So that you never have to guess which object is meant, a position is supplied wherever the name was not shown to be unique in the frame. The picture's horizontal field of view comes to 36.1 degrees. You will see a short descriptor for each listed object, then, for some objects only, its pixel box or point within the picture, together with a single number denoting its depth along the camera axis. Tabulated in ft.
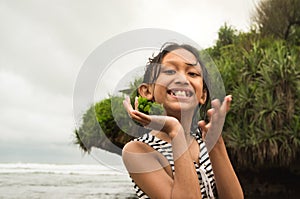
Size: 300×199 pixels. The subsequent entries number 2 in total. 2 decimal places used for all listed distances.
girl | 4.73
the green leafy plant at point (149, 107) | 4.93
